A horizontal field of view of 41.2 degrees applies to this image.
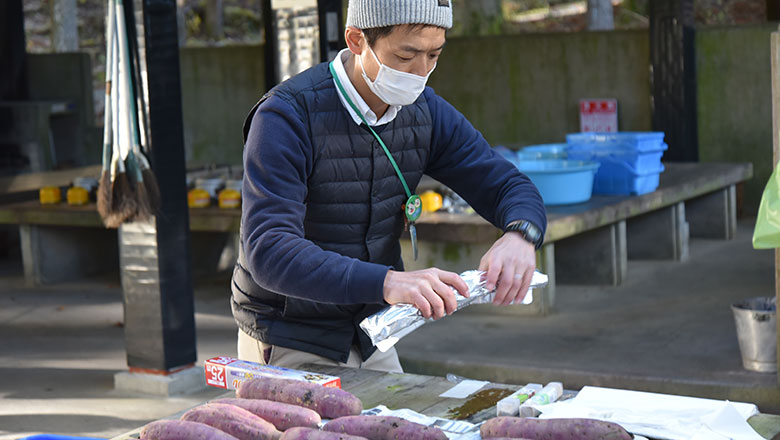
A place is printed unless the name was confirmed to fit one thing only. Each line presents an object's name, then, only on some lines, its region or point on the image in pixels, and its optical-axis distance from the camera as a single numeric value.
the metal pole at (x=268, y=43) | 10.52
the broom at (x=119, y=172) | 5.44
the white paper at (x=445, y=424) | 2.36
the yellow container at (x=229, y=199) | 8.27
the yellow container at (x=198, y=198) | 8.44
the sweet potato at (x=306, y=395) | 2.41
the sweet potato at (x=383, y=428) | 2.19
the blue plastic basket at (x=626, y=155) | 7.84
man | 2.46
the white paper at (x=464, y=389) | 2.70
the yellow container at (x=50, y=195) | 8.92
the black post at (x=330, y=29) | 7.21
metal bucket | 5.27
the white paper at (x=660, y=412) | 2.33
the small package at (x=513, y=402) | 2.48
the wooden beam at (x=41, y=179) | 10.06
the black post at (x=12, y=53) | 11.29
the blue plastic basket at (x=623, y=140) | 7.95
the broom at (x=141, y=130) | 5.48
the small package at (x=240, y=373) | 2.65
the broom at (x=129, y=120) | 5.44
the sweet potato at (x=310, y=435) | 2.14
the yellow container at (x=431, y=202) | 7.45
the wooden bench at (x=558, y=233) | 7.00
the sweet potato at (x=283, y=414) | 2.33
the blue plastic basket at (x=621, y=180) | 7.85
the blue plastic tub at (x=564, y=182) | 7.36
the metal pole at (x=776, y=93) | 4.72
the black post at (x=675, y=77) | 10.57
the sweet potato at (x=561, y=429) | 2.16
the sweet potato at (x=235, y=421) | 2.26
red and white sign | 11.28
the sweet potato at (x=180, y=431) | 2.18
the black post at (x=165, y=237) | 5.54
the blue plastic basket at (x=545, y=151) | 8.42
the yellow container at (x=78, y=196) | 8.78
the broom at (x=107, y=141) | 5.42
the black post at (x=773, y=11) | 12.13
